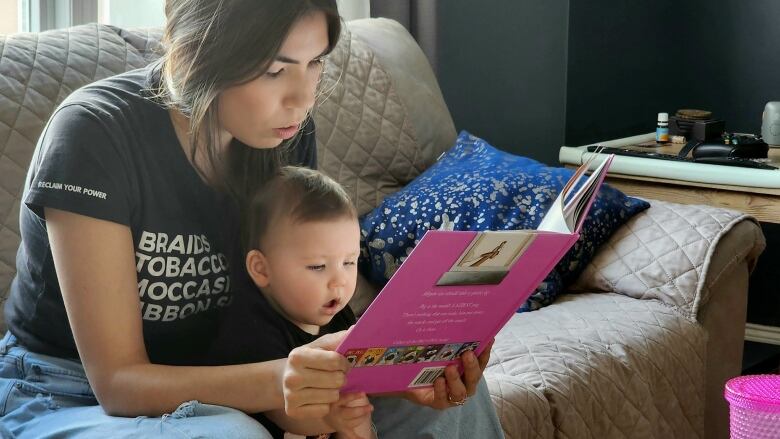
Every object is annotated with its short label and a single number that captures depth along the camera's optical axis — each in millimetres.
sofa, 1770
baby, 1347
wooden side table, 2574
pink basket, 1986
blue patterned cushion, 2143
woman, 1207
